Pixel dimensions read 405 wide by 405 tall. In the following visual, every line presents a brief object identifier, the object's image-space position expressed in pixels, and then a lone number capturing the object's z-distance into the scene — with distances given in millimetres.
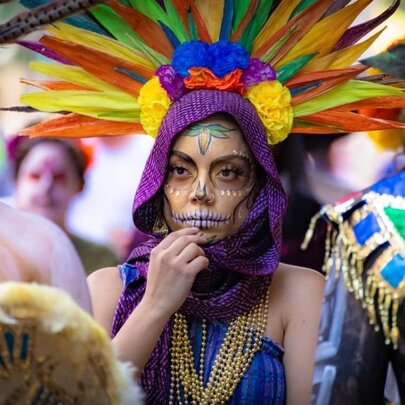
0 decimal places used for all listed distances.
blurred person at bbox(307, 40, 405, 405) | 4511
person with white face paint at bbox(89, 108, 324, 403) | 5853
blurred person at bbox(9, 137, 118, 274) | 10368
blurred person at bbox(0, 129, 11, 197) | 10383
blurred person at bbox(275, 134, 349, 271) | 8868
